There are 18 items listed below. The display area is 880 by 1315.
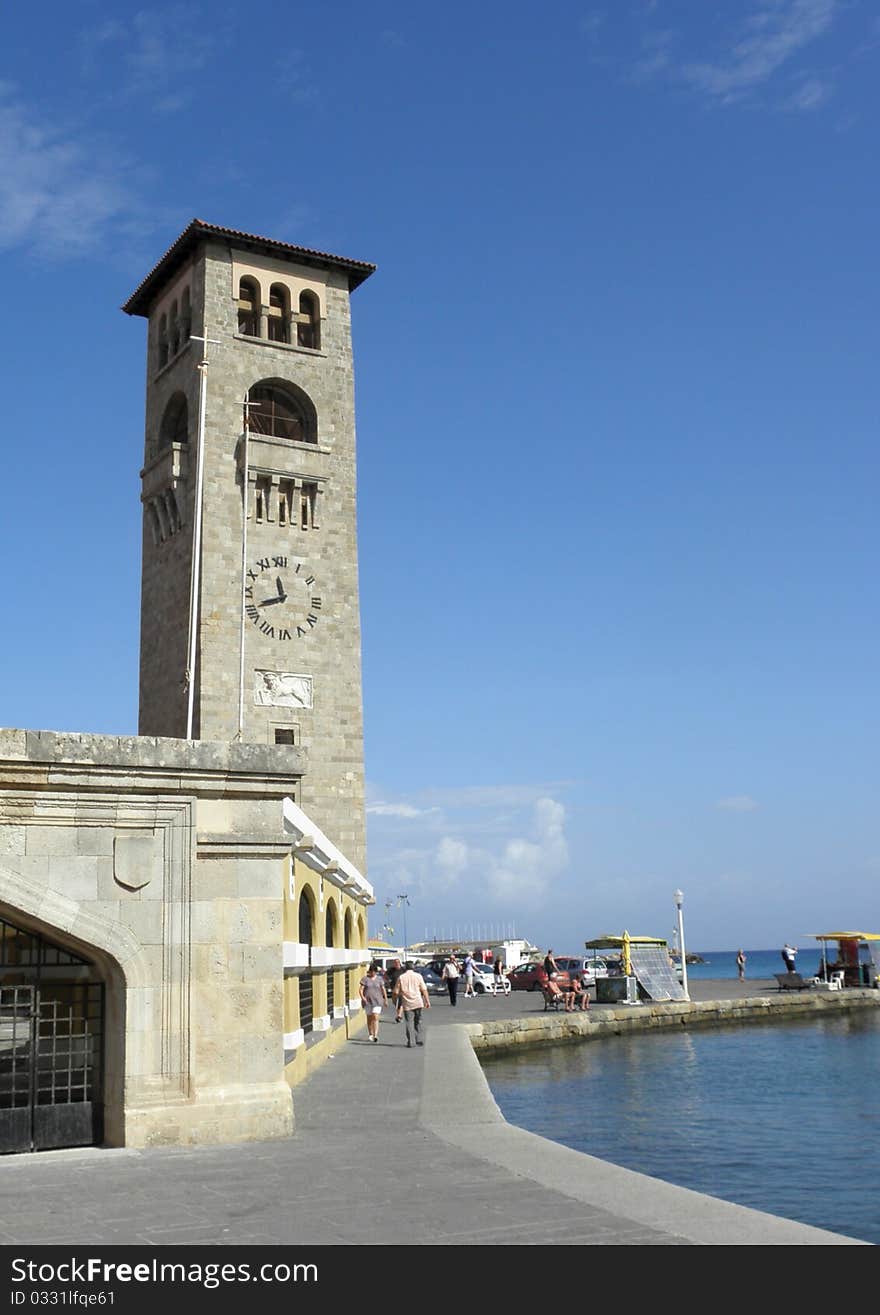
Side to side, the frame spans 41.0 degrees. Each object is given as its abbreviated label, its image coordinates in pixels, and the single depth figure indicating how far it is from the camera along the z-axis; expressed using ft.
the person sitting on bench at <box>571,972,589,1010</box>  107.14
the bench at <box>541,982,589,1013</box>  107.76
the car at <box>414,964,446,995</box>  145.05
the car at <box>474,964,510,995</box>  141.38
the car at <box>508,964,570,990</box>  141.59
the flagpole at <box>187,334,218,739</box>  79.58
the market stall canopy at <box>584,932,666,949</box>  125.84
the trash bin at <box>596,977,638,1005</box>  113.80
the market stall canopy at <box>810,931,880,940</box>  139.64
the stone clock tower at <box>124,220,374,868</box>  116.98
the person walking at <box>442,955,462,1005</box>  113.08
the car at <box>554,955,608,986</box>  137.08
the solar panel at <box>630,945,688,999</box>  114.73
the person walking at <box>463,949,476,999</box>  139.44
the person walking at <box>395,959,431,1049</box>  71.31
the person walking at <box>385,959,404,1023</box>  126.88
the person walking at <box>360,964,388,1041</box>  75.56
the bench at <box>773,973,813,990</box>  131.95
